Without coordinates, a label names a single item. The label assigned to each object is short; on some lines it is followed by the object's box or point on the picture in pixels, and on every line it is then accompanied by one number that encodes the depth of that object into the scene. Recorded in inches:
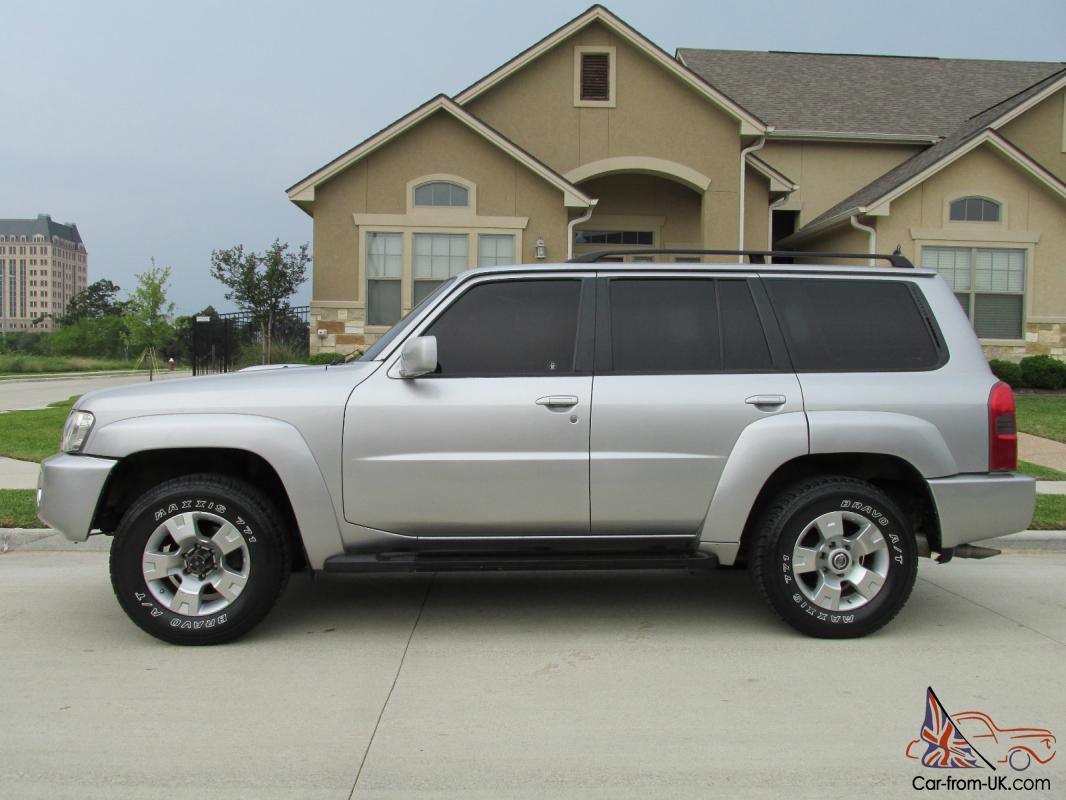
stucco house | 679.1
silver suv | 188.2
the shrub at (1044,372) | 705.6
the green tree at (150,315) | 1176.8
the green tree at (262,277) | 909.2
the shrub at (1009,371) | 700.0
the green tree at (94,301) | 3964.1
